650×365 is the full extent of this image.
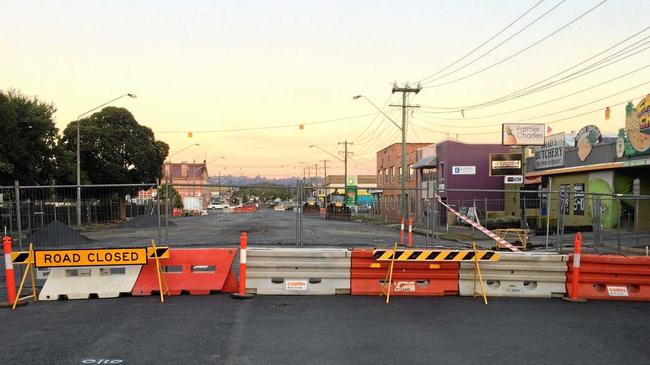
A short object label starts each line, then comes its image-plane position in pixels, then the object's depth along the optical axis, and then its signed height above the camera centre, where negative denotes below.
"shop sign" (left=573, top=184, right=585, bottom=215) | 25.93 -1.20
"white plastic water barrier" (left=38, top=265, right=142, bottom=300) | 8.87 -1.68
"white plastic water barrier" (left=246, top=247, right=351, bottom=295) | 9.05 -1.54
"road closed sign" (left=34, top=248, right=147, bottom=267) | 8.79 -1.21
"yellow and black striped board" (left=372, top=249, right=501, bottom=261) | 8.89 -1.26
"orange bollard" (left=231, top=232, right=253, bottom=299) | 8.77 -1.61
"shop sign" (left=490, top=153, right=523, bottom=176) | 35.00 +1.29
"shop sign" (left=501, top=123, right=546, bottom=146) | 35.59 +3.41
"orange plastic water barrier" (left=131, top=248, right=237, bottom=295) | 9.10 -1.58
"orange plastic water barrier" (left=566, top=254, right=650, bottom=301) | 9.12 -1.72
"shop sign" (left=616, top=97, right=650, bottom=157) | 22.36 +2.36
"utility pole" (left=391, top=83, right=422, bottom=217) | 39.88 +7.02
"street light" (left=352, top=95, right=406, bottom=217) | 39.69 +3.37
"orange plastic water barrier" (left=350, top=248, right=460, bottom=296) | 9.06 -1.66
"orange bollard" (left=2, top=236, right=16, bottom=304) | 8.40 -1.42
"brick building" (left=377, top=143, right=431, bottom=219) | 53.58 +2.05
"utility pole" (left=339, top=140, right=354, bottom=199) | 75.88 +4.50
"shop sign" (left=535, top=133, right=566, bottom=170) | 31.03 +1.68
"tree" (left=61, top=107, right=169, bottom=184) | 43.56 +3.54
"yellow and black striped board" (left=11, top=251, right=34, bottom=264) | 8.75 -1.20
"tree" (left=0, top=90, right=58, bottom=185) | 26.81 +2.85
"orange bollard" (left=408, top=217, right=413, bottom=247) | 16.56 -1.71
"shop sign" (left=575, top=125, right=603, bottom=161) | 27.16 +2.32
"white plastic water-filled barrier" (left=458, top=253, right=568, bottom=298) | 9.15 -1.67
